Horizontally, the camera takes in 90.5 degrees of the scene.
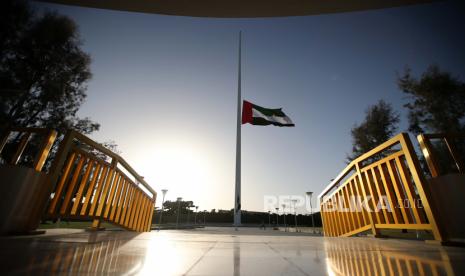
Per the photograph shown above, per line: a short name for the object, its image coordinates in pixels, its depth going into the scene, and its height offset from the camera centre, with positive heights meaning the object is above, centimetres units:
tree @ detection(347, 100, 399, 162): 1823 +825
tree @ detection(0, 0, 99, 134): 1140 +831
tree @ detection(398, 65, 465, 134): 1238 +734
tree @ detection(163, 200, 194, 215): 6273 +744
